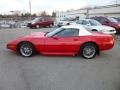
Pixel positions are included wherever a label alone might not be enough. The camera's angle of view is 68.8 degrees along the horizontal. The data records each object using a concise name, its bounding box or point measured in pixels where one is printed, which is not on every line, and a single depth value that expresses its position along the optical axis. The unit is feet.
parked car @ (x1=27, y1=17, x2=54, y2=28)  35.24
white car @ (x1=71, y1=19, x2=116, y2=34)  21.22
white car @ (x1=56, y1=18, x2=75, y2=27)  35.30
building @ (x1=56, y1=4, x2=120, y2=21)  57.93
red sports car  11.59
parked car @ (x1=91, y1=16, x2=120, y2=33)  24.20
